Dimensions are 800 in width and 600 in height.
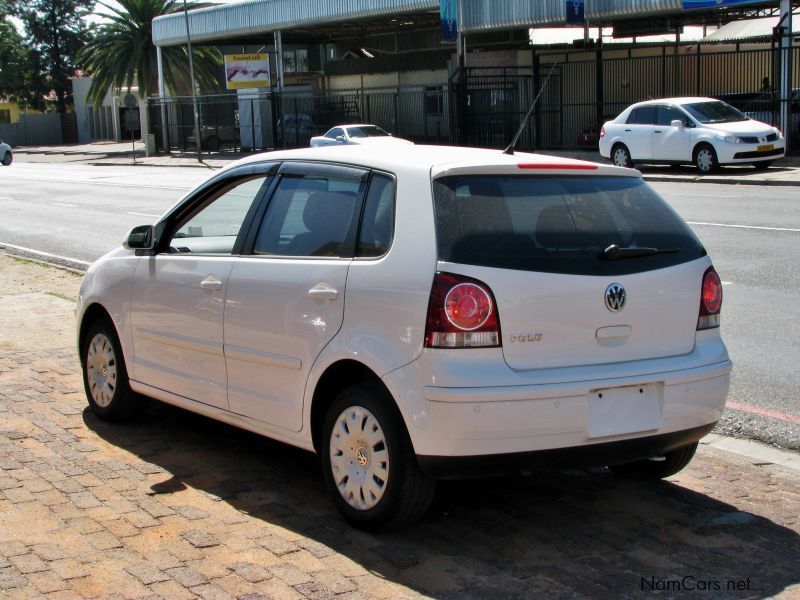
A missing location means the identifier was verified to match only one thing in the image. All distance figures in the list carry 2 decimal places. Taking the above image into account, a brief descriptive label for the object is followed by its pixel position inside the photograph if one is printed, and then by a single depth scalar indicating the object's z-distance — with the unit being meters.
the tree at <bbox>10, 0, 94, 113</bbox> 84.00
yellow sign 46.28
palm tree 52.62
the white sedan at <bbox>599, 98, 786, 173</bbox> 24.44
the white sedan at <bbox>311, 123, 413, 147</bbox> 32.81
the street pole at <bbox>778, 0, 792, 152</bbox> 27.85
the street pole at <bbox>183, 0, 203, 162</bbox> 41.89
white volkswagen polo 4.30
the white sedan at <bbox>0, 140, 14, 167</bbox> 48.78
